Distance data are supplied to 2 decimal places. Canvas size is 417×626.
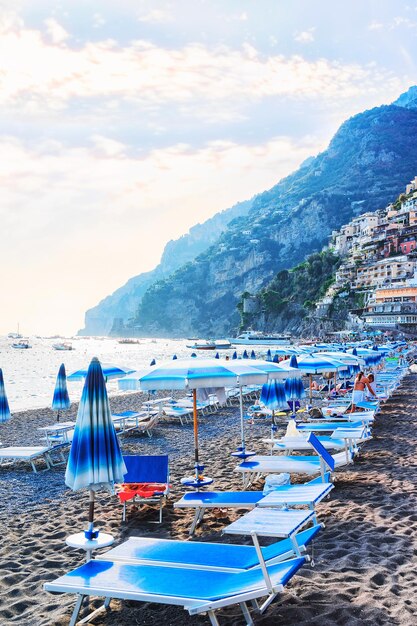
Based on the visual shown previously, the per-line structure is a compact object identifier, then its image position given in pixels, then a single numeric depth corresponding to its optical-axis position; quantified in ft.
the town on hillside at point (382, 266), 289.53
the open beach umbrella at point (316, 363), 45.01
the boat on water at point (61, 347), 477.36
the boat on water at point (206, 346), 369.71
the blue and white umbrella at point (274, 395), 38.42
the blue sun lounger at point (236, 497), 17.97
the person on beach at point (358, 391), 48.34
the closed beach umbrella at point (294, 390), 49.24
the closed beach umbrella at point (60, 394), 53.78
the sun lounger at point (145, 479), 22.88
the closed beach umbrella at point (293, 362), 40.41
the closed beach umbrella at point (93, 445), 15.58
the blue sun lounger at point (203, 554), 13.08
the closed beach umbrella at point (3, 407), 44.96
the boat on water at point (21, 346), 491.72
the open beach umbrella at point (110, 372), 42.96
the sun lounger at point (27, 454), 35.37
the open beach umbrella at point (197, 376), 21.22
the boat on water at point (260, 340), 382.83
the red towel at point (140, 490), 22.80
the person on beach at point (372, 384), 53.05
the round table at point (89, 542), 14.38
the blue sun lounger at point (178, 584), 11.10
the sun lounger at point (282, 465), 23.88
